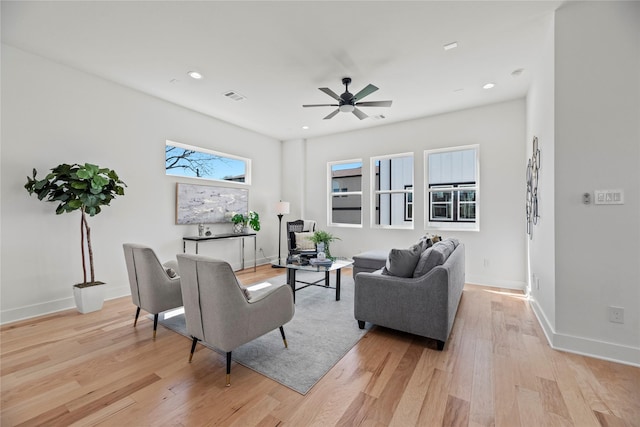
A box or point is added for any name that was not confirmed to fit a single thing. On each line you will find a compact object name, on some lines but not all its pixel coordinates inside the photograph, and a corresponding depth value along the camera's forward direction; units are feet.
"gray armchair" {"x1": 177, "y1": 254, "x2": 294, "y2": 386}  6.36
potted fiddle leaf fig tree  10.07
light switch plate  7.25
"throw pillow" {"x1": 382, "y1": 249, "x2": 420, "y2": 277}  8.73
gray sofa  7.84
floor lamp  20.36
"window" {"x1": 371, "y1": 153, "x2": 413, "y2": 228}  18.10
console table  15.23
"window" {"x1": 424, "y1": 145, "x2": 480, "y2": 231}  15.89
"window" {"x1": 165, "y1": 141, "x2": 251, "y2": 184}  15.46
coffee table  11.94
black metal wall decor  10.59
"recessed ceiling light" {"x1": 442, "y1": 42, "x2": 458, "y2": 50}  9.50
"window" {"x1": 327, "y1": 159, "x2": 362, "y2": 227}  20.43
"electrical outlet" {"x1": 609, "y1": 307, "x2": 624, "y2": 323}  7.23
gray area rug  6.84
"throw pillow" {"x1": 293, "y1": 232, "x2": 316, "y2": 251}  17.39
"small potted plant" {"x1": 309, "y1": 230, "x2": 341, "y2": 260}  13.94
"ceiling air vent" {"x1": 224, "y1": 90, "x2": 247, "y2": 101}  13.46
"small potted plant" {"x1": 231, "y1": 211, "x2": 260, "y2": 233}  17.76
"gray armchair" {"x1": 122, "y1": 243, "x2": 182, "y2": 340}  8.66
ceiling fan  11.51
